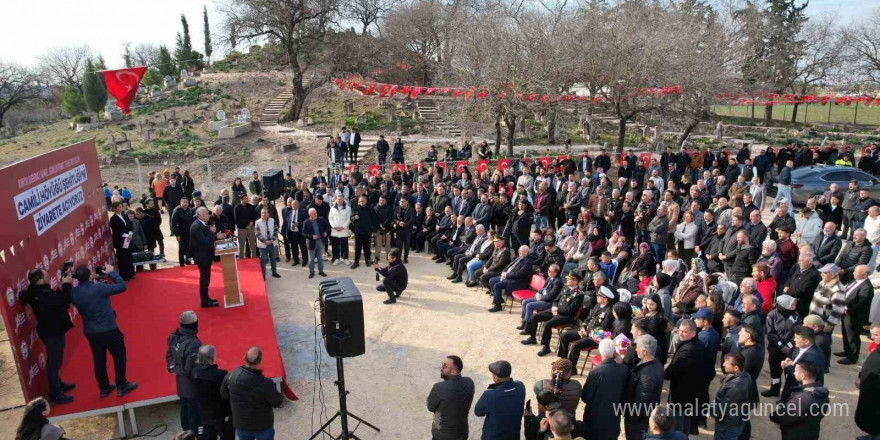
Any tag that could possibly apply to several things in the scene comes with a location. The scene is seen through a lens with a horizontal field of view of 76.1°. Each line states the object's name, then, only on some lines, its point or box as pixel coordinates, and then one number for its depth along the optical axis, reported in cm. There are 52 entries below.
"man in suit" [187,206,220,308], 834
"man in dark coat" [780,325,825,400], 530
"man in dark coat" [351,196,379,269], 1122
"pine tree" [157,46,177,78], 4247
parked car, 1469
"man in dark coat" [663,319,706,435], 536
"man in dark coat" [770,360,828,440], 468
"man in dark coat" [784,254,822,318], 719
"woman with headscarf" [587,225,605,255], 935
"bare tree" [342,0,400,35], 3919
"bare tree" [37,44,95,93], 5944
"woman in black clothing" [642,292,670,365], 611
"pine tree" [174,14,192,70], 4564
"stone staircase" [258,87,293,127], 3022
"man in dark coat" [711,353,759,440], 481
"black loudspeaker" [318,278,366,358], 520
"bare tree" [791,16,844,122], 3634
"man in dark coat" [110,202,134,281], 952
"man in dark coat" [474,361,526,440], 481
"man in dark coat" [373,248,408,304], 959
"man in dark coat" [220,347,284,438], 488
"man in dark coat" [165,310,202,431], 528
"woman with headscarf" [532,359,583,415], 501
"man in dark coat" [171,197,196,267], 1031
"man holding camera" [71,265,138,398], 593
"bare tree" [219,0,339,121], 2828
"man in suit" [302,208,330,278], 1062
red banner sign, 586
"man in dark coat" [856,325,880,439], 511
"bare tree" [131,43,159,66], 6480
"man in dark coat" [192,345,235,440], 508
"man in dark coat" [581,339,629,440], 499
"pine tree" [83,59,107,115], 3659
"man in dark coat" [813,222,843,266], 842
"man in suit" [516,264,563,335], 804
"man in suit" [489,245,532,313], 891
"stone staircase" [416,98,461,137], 2750
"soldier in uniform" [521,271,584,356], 752
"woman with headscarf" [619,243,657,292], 800
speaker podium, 852
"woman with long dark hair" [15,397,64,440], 433
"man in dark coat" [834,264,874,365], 671
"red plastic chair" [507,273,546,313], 869
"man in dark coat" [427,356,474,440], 486
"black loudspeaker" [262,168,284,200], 1647
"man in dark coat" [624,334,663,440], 498
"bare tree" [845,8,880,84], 3366
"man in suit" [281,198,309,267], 1112
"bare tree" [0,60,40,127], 4828
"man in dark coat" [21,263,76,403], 581
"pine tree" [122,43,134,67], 5989
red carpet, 639
